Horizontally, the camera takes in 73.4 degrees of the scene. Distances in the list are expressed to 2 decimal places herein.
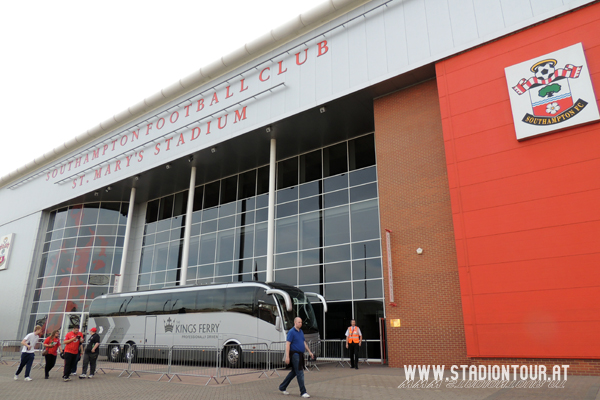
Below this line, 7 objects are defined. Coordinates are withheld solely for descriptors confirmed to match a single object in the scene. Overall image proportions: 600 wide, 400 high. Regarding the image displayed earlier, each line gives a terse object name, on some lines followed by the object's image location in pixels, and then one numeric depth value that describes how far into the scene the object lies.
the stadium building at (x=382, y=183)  12.26
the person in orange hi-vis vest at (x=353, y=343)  14.76
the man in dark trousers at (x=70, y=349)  12.05
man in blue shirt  8.57
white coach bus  15.14
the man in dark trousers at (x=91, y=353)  13.02
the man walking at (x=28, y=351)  12.40
